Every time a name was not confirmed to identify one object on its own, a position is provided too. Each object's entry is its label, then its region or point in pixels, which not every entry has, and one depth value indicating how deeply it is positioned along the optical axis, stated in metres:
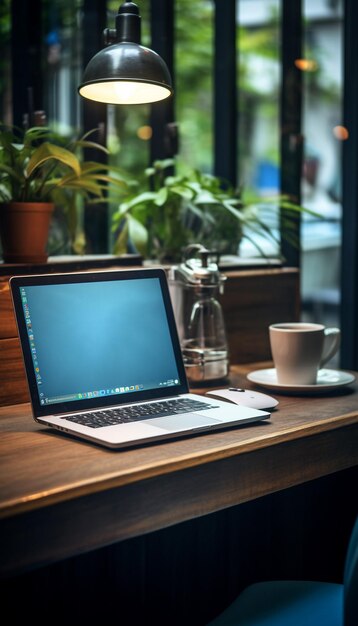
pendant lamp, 1.78
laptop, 1.58
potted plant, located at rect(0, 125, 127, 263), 1.91
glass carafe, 2.02
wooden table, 1.21
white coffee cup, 1.91
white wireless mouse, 1.73
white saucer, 1.90
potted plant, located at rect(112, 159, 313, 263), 2.44
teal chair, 1.46
